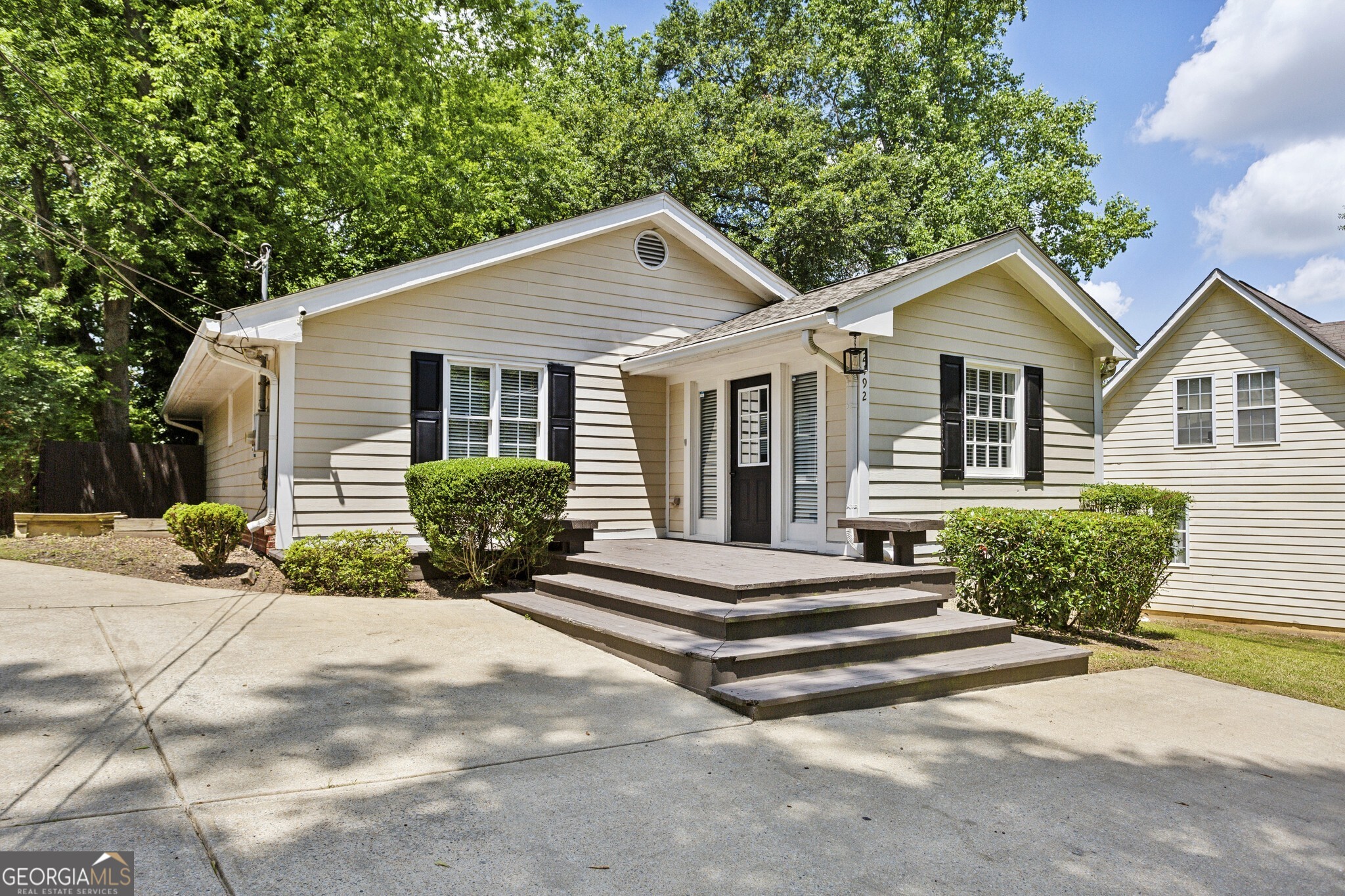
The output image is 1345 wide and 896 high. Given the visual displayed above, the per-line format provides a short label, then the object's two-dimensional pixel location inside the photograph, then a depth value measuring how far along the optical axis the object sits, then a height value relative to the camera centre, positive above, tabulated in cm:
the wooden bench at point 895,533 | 716 -59
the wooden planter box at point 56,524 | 1205 -94
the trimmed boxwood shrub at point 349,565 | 723 -93
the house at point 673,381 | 803 +102
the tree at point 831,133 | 1952 +930
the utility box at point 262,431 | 884 +39
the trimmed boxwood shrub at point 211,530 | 802 -68
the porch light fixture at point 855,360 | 768 +109
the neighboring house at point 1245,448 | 1245 +45
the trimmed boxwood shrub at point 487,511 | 720 -41
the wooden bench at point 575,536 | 794 -70
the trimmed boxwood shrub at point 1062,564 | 643 -78
